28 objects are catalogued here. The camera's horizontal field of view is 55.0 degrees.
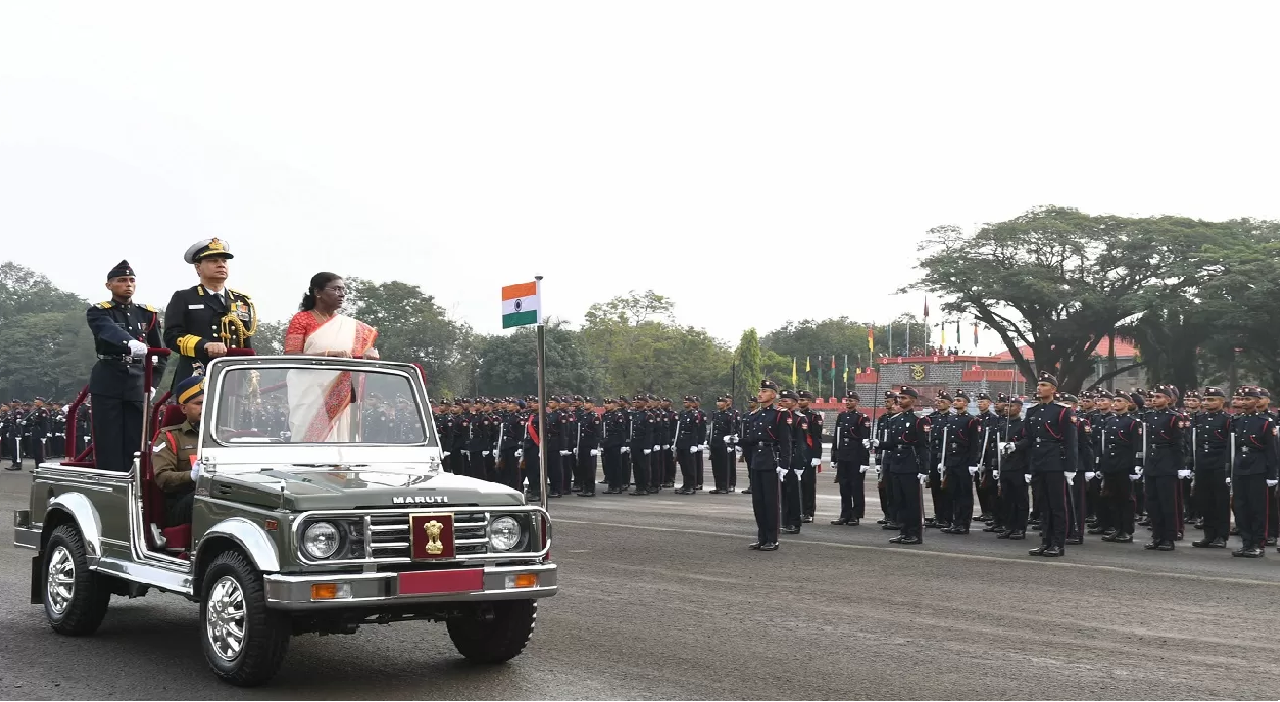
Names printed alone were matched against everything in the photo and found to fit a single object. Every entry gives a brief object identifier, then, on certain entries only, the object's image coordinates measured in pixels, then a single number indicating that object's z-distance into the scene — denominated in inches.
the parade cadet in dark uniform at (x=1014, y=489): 603.2
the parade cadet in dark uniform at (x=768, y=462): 547.2
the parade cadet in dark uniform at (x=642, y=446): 981.2
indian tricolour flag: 528.4
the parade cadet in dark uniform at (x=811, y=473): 738.8
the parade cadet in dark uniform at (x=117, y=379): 335.3
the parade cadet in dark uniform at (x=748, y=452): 567.6
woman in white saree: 285.1
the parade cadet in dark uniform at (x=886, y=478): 661.9
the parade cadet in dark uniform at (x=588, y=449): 965.4
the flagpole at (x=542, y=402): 390.8
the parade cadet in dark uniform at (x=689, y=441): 992.2
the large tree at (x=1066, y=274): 2066.9
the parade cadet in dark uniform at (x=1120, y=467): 610.2
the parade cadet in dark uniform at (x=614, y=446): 996.6
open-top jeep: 237.3
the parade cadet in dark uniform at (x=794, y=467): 639.1
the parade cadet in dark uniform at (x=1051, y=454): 533.6
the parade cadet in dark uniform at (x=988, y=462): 672.4
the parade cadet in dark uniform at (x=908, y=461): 588.4
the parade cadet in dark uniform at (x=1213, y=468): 578.6
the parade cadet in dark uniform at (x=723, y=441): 991.6
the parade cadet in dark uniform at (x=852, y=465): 702.5
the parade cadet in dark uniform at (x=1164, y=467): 570.3
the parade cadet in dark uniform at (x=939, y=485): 668.7
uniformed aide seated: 280.4
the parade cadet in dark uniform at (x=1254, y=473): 545.0
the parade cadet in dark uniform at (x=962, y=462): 642.8
